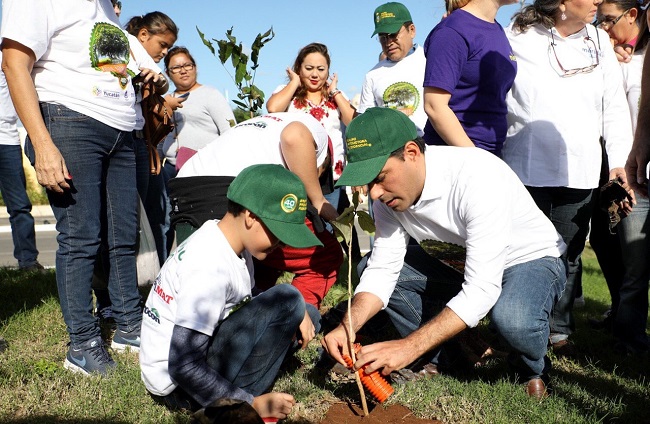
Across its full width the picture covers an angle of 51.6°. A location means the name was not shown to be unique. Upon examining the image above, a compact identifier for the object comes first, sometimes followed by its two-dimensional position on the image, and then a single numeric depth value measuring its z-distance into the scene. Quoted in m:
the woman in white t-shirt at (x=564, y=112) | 3.95
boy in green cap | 2.72
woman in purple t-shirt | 3.56
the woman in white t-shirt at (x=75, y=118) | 3.18
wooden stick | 2.89
